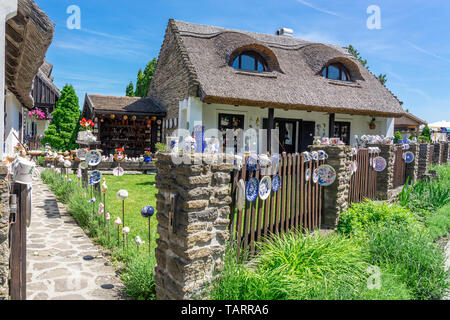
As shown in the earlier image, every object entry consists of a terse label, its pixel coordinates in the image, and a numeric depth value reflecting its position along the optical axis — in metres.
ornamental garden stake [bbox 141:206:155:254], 3.54
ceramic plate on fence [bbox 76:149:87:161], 6.79
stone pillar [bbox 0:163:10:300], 2.37
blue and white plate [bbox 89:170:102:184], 5.46
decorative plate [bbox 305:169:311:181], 4.78
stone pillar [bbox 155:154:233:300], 2.65
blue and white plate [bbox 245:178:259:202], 3.42
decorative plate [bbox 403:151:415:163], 8.75
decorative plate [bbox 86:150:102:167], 6.32
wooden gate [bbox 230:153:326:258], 3.47
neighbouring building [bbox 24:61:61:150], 18.83
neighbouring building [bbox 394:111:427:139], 24.80
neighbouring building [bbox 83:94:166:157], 12.84
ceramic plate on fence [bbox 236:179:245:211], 3.26
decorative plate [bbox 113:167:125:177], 5.93
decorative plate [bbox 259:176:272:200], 3.62
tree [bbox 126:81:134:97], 25.50
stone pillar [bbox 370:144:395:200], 7.30
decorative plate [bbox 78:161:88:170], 6.86
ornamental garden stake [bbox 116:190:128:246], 3.94
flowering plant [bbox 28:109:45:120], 16.39
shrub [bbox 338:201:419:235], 5.04
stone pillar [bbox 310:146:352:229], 5.23
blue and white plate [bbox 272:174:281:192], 3.93
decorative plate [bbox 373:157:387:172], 7.09
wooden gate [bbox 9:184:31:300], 2.50
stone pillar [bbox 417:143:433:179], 9.43
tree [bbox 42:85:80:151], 17.59
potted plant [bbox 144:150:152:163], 11.86
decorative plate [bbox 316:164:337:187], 5.18
